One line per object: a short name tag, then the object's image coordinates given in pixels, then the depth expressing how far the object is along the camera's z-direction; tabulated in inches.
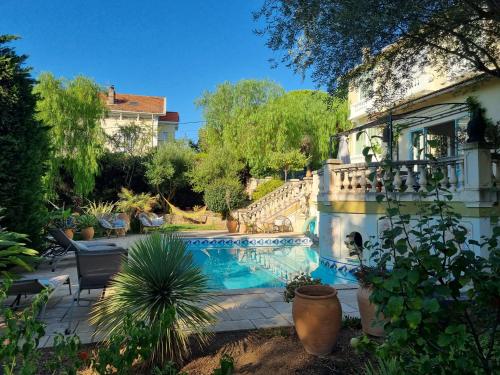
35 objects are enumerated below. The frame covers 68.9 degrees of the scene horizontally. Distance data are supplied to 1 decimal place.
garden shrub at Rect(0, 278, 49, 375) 65.9
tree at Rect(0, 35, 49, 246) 307.6
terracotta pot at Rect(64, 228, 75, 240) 440.8
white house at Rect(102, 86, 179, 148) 1574.8
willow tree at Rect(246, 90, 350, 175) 964.6
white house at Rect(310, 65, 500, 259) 275.0
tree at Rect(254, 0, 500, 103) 199.3
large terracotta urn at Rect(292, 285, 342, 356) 136.5
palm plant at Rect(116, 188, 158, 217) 676.7
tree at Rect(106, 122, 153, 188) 1059.3
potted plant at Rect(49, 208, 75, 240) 433.1
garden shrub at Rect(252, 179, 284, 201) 853.2
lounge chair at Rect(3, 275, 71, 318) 171.2
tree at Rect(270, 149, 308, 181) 881.5
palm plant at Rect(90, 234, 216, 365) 133.8
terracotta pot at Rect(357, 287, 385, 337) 152.2
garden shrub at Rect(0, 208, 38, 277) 153.0
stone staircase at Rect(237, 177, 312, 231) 695.7
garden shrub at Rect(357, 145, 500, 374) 64.4
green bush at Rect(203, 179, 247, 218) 773.3
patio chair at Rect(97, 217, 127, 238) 571.2
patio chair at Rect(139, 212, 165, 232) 631.8
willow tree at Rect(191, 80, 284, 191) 838.5
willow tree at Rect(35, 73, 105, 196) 713.0
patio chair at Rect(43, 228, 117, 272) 270.2
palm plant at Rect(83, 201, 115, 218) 606.0
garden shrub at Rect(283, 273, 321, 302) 174.2
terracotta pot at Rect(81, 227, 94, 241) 512.4
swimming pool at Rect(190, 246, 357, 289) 371.9
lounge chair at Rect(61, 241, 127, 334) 180.9
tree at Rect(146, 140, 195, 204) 885.8
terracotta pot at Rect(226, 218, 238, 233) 679.7
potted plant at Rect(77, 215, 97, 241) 514.0
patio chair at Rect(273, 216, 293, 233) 684.7
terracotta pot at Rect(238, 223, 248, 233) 681.0
